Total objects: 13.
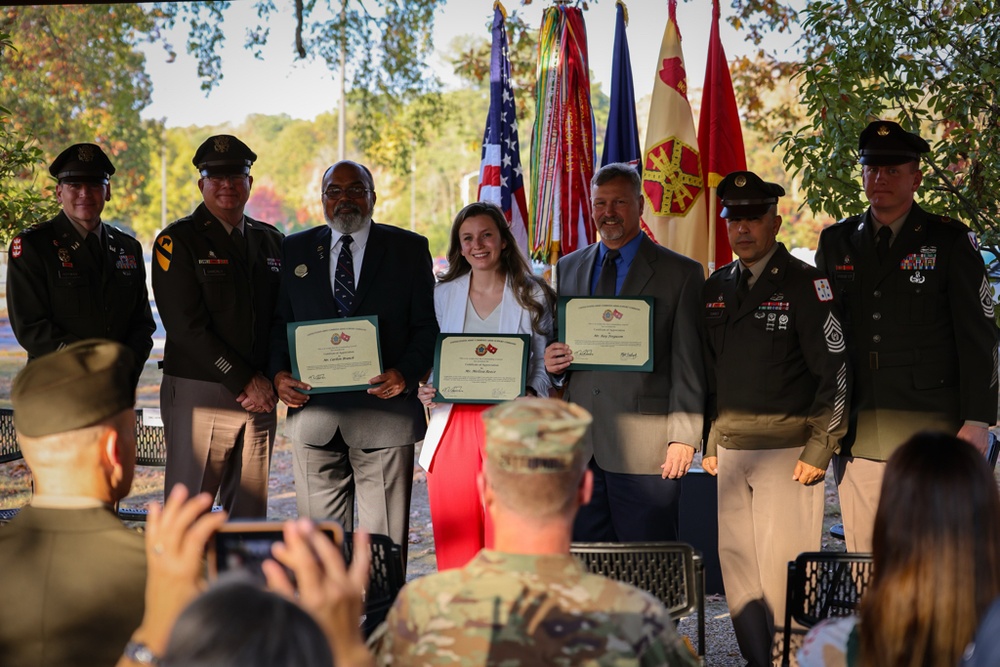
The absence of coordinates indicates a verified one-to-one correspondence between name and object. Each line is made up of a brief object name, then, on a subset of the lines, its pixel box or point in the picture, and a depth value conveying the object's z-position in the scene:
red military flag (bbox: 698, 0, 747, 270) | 5.71
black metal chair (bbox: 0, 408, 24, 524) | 4.94
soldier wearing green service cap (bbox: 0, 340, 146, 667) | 1.97
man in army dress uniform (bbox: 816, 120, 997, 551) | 3.91
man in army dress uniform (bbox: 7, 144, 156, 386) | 4.92
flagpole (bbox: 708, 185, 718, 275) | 5.67
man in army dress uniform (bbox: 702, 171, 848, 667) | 3.96
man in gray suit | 4.22
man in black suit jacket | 4.50
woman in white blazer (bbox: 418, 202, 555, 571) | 4.27
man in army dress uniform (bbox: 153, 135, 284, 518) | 4.67
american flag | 5.89
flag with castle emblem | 5.66
